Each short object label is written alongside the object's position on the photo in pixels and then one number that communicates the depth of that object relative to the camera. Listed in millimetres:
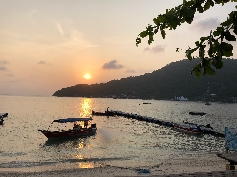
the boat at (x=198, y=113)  111419
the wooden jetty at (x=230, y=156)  12500
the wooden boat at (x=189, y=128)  51706
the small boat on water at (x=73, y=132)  42000
